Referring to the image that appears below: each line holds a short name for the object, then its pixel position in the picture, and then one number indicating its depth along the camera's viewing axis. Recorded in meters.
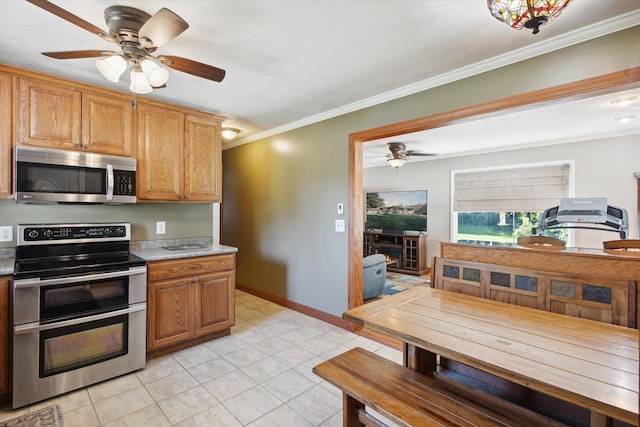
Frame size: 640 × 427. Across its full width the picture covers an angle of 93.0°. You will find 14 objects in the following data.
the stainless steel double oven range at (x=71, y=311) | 2.03
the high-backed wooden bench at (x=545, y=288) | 1.61
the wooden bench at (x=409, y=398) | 1.32
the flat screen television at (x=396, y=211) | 6.70
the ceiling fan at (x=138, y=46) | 1.49
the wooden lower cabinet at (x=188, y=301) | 2.65
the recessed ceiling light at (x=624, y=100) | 3.05
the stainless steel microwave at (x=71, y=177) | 2.28
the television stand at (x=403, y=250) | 6.31
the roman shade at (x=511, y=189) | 4.95
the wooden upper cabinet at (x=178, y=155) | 2.91
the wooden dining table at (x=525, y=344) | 1.05
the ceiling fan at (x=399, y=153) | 5.13
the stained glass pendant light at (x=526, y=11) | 1.24
